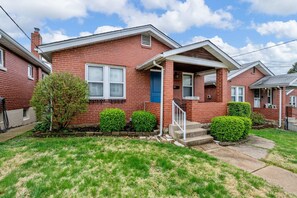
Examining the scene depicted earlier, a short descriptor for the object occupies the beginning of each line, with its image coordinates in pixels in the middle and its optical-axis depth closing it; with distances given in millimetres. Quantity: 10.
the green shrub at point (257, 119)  11827
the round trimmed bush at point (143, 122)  6691
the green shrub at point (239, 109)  7680
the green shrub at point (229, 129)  6066
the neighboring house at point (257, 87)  13085
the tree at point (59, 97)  5895
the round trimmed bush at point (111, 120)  6461
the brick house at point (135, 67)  6797
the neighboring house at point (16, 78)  7883
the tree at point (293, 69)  40938
